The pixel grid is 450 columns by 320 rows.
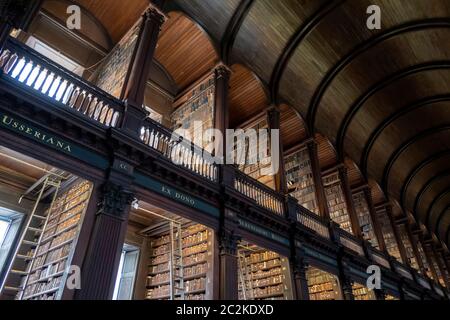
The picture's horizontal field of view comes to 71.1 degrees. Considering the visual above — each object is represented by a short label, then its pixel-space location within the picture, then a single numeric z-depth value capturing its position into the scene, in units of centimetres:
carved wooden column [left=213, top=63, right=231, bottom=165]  775
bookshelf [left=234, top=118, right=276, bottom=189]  965
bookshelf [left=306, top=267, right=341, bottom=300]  937
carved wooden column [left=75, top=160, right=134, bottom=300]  436
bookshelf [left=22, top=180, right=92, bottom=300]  507
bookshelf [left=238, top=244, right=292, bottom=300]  783
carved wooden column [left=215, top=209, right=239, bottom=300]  598
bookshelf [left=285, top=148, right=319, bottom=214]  1114
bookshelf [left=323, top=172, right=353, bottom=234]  1275
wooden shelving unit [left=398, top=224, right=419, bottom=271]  1661
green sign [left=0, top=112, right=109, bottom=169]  434
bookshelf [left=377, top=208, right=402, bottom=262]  1517
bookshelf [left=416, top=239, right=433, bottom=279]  1843
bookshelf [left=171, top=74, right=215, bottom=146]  845
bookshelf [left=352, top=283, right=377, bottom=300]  1080
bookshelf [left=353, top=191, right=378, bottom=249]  1385
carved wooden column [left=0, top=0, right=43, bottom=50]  443
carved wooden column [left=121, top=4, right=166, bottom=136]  580
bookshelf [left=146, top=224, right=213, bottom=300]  627
